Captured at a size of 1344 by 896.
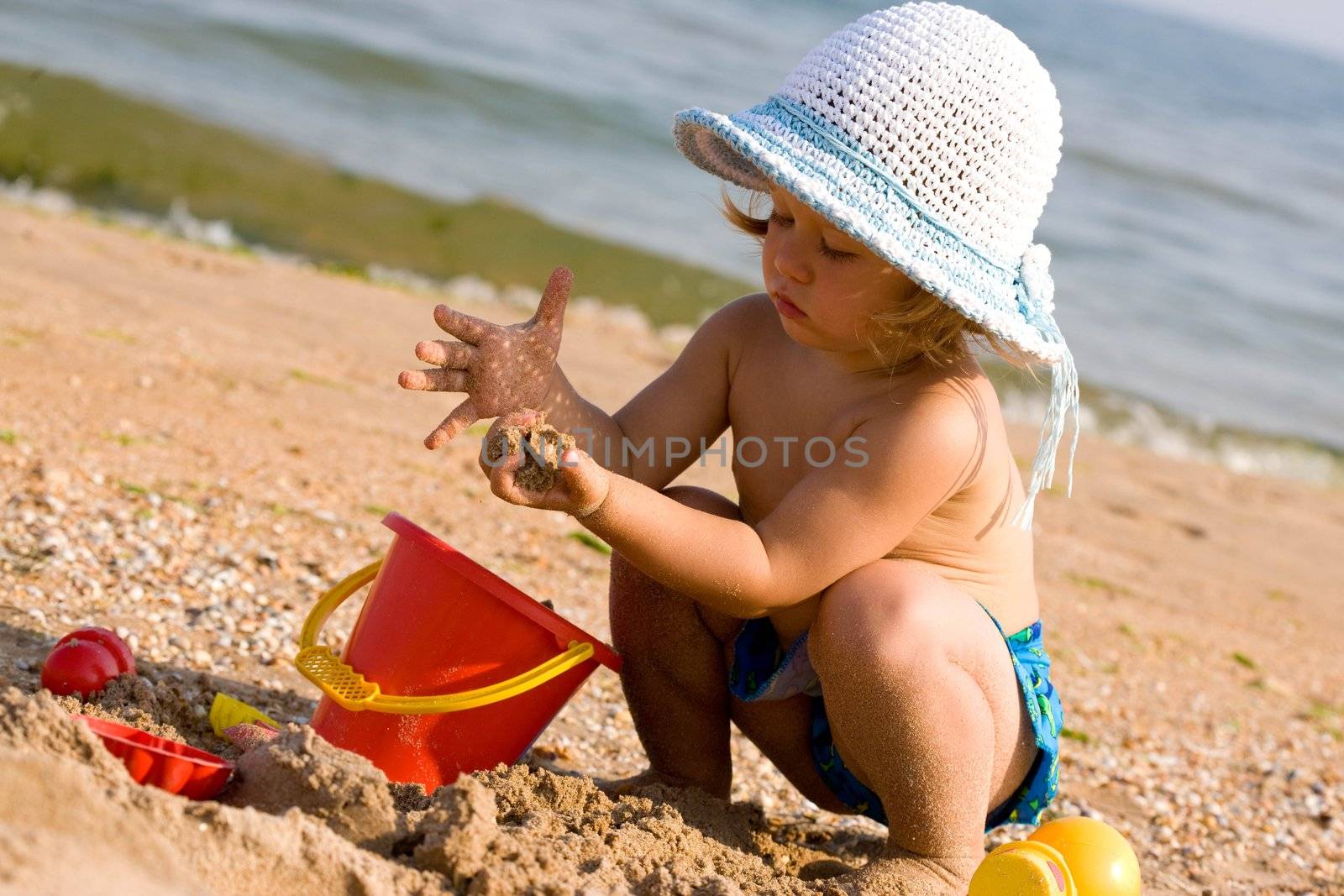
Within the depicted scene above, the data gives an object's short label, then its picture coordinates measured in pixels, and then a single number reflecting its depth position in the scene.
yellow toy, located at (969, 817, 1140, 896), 4.41
